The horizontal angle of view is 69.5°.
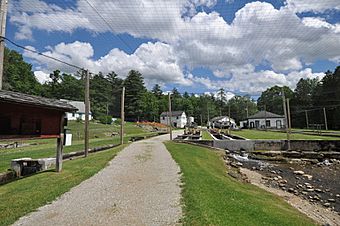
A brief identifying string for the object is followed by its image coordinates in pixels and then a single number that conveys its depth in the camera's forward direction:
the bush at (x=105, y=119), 60.00
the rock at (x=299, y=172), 17.62
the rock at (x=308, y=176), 16.11
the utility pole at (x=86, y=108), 15.09
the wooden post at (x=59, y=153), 10.33
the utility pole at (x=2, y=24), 8.23
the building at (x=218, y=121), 80.97
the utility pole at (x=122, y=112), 23.38
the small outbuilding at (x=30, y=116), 7.47
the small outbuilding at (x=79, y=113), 59.74
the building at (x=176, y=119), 85.51
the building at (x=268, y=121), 70.81
